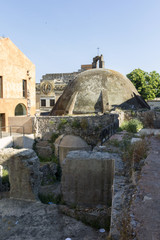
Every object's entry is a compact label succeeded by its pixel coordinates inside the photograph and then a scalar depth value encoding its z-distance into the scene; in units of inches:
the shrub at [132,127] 390.5
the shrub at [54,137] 592.6
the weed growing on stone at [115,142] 283.7
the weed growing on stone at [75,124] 572.1
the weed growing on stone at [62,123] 585.3
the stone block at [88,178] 225.8
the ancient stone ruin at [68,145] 527.2
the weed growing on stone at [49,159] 539.2
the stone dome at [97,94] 684.7
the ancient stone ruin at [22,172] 281.9
